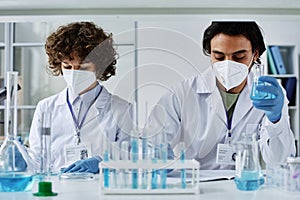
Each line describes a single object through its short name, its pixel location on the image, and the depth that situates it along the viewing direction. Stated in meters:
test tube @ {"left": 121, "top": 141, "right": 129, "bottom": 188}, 0.97
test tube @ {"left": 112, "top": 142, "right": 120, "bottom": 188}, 0.96
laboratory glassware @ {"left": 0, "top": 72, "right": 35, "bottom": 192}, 1.02
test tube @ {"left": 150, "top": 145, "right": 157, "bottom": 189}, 0.97
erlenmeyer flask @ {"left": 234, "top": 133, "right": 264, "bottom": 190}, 1.02
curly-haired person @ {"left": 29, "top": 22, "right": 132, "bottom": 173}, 1.76
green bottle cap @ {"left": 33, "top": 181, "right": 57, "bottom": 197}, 0.96
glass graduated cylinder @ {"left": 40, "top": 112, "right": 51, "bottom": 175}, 1.19
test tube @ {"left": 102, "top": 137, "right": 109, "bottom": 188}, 0.96
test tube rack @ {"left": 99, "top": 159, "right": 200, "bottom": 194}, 0.94
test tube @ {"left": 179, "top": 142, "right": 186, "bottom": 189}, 0.97
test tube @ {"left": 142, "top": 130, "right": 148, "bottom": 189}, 0.97
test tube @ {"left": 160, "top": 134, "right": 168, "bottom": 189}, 0.97
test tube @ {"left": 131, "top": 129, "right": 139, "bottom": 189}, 0.96
